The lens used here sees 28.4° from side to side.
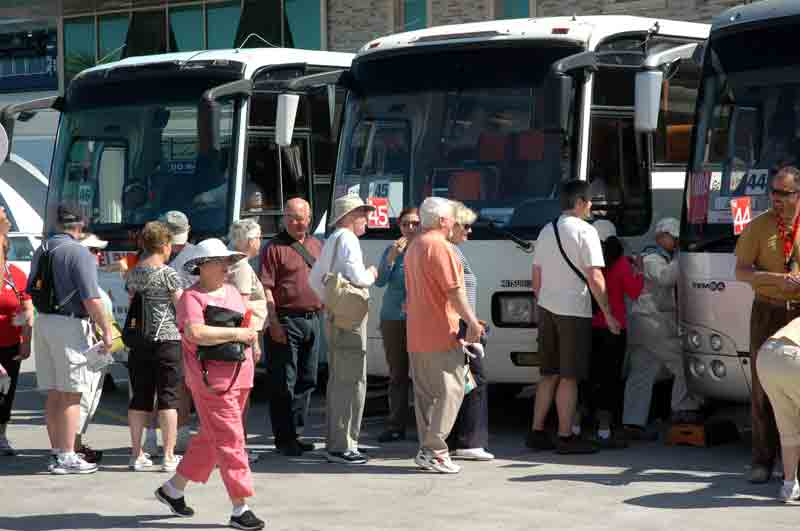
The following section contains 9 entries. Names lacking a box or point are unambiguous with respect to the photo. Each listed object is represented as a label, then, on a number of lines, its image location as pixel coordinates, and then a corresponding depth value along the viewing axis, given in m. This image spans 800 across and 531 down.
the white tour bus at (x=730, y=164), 10.31
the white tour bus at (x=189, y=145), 13.45
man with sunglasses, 9.27
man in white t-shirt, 10.52
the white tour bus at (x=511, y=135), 11.46
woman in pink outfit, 8.32
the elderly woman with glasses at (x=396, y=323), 11.52
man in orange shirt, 10.05
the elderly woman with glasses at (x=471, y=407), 10.56
